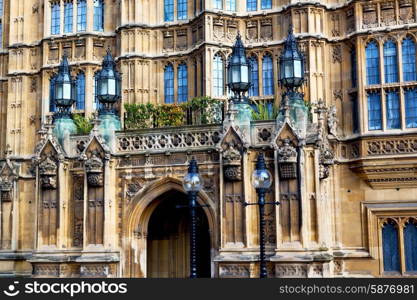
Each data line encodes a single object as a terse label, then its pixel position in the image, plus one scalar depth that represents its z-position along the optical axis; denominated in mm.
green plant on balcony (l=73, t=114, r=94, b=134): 29375
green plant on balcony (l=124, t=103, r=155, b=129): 28812
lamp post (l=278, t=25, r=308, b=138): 24156
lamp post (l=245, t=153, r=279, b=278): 19797
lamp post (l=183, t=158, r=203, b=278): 20016
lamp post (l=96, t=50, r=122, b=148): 26188
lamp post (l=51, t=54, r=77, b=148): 26875
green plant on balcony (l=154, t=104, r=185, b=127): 28859
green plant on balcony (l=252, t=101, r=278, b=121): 26312
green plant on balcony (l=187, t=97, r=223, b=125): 28250
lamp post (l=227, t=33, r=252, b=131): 24844
